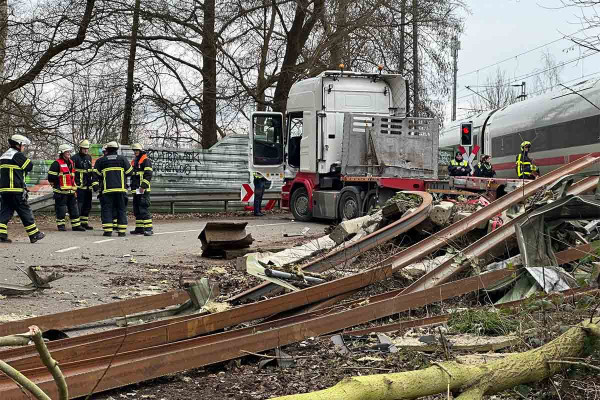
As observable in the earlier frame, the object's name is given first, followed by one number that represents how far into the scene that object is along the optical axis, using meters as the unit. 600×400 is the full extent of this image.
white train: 19.12
